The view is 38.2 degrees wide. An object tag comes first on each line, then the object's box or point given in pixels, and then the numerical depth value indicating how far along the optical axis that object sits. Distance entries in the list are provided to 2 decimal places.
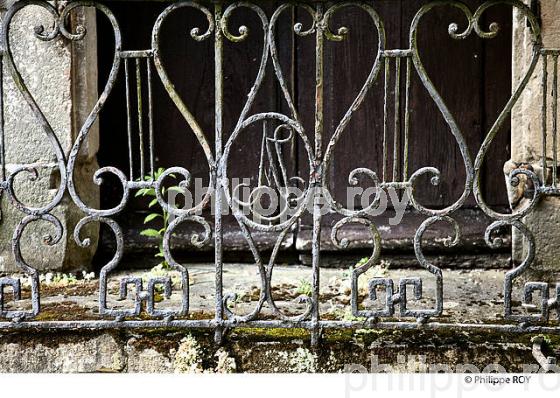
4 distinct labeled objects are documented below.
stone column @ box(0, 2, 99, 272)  3.31
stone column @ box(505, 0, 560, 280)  3.15
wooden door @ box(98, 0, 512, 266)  3.72
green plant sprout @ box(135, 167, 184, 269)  3.33
